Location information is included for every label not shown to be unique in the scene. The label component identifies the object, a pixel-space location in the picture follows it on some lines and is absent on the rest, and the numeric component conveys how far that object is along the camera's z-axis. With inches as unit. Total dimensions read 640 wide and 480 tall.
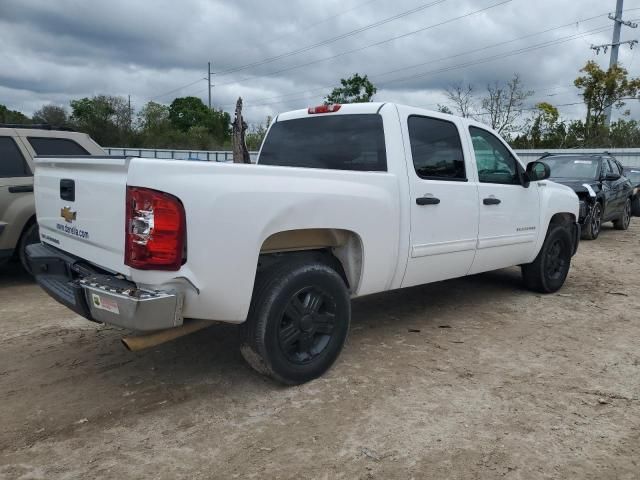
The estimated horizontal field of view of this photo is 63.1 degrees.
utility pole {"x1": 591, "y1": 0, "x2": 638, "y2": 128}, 1509.0
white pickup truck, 108.2
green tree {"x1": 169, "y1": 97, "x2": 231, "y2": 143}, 2499.5
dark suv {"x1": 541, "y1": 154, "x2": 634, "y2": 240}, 412.5
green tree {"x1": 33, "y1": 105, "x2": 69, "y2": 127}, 1846.7
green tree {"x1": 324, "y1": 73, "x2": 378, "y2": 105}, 1395.2
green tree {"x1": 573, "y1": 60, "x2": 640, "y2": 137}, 1196.5
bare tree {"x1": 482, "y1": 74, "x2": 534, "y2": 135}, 1336.1
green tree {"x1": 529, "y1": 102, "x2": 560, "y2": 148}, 1328.7
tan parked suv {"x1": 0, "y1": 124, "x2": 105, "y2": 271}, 230.8
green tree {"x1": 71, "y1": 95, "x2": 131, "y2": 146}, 1754.4
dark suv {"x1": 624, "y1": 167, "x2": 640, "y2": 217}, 569.0
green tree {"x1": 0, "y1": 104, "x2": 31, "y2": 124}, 1940.2
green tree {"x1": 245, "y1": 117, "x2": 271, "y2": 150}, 1650.5
